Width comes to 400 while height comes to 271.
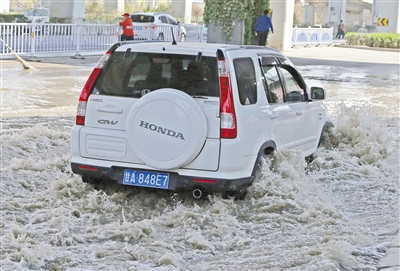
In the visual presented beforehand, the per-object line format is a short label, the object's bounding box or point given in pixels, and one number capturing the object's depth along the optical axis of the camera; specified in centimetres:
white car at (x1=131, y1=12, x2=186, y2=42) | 3055
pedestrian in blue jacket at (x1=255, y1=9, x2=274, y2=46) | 2714
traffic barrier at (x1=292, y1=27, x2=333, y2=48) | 4283
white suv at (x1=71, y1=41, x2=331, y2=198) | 665
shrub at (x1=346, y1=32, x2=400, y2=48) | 4478
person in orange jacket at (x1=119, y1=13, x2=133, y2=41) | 2503
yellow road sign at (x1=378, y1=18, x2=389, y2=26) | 5047
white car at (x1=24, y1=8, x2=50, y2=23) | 3721
